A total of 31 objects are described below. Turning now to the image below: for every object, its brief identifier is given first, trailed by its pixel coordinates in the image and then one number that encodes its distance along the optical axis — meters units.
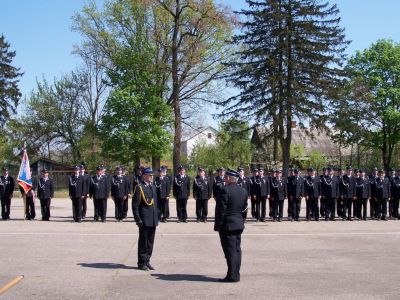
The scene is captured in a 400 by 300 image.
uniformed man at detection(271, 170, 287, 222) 19.28
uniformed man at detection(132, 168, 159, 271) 9.83
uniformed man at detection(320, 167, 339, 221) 19.45
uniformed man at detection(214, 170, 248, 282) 8.76
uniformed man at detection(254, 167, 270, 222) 18.95
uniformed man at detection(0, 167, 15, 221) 19.30
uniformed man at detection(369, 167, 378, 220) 20.08
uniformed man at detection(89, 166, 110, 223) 18.52
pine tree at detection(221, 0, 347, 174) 36.75
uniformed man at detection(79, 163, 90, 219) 18.59
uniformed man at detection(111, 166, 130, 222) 18.89
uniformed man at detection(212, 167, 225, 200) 18.55
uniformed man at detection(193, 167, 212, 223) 18.92
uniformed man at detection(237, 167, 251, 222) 18.15
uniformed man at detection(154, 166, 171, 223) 18.44
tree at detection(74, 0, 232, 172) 38.03
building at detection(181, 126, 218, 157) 45.19
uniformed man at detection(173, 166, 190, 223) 18.91
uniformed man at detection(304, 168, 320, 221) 19.28
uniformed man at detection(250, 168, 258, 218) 19.14
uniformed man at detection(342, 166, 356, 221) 19.58
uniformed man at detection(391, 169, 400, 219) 20.02
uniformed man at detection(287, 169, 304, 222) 19.27
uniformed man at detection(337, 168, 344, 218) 19.78
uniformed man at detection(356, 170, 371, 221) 19.62
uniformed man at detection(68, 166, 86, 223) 18.39
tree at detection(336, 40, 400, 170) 49.06
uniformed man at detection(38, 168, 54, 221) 19.03
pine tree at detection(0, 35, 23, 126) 53.97
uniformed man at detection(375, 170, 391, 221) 19.80
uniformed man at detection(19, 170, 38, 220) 19.43
